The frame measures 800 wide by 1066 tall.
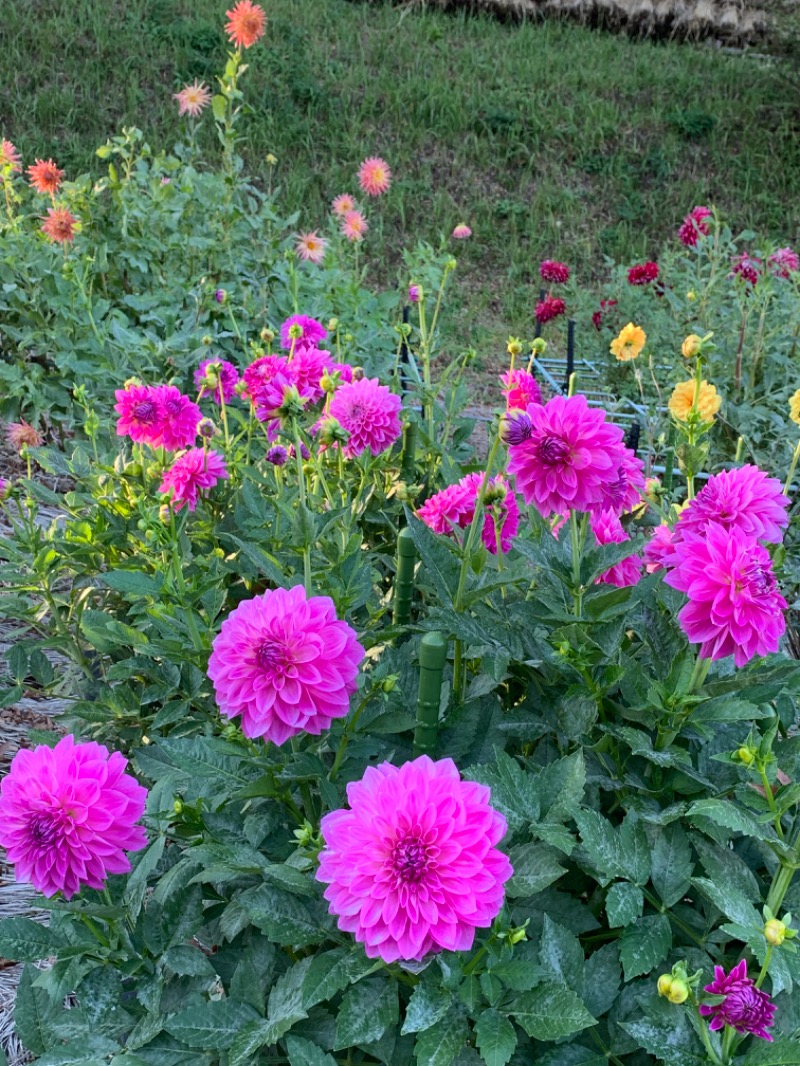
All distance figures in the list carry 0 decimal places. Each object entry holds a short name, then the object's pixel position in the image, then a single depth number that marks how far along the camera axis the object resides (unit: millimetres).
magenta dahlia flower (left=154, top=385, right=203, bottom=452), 1278
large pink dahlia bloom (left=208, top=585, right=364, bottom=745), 708
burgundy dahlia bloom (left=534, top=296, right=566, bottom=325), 2865
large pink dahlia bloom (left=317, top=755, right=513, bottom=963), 610
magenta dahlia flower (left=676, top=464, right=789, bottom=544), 810
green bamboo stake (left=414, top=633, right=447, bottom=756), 782
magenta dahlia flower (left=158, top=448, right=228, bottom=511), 1190
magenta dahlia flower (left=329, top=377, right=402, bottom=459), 1164
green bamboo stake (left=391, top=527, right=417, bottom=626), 1014
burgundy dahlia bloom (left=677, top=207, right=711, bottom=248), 3180
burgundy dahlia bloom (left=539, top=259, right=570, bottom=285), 3137
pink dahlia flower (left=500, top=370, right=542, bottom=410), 1204
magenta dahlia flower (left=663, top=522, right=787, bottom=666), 702
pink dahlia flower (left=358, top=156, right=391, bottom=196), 3305
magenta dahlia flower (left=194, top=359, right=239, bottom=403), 1267
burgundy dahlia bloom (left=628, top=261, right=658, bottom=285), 3072
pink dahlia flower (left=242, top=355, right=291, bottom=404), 1335
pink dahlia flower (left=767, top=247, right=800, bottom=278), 3139
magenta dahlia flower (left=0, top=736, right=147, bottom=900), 708
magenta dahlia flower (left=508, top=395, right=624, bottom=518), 792
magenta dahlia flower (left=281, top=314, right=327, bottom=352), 1484
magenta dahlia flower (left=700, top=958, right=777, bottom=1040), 599
